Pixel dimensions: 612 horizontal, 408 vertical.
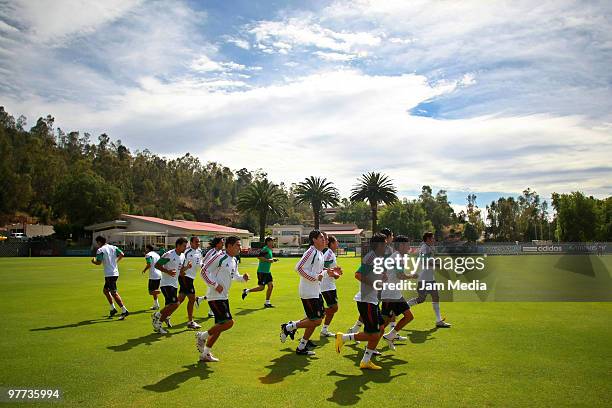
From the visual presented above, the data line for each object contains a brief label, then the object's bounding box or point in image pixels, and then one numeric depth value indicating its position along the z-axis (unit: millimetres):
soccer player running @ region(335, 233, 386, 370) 7590
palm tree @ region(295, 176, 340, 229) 79750
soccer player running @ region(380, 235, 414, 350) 8805
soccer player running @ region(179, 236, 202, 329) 11500
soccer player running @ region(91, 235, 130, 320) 12695
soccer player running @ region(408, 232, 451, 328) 11031
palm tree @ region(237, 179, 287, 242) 71312
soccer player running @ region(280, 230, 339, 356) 8527
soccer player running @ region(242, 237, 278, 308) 14570
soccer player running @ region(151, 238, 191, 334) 10555
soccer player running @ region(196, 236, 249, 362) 7957
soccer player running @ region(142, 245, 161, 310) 13684
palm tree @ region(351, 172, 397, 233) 79188
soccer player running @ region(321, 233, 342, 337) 9875
